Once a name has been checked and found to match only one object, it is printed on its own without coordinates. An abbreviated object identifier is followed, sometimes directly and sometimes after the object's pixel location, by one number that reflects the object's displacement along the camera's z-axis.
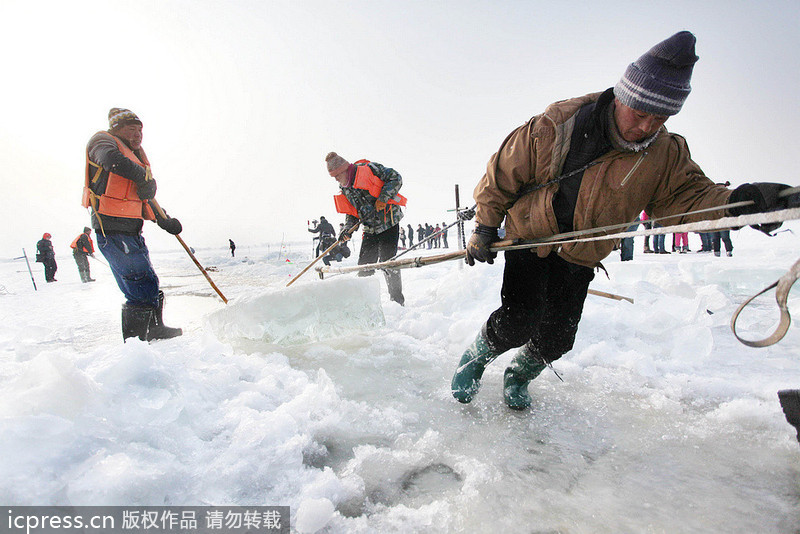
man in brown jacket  1.43
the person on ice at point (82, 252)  11.85
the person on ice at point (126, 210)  2.70
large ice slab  2.86
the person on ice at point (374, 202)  4.27
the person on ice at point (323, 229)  13.11
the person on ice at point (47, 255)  12.92
